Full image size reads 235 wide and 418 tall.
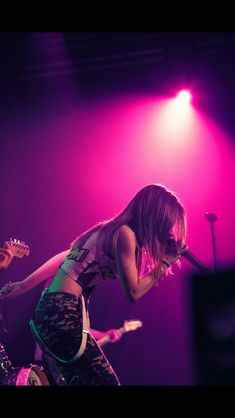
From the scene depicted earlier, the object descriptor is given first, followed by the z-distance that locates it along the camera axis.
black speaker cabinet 3.08
